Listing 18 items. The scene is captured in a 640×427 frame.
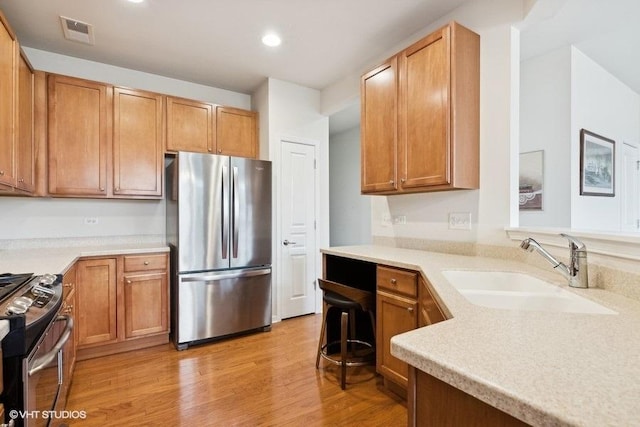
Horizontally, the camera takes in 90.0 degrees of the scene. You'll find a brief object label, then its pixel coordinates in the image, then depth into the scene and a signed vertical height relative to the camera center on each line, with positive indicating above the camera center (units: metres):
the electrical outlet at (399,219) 2.79 -0.07
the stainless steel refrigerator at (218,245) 2.84 -0.31
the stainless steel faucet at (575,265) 1.31 -0.23
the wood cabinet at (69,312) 1.78 -0.73
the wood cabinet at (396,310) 1.80 -0.59
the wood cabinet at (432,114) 2.05 +0.67
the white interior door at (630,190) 3.58 +0.24
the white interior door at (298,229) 3.65 -0.21
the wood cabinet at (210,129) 3.26 +0.89
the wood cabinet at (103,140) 2.76 +0.66
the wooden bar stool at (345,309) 2.18 -0.70
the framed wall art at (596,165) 2.95 +0.45
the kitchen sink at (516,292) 1.19 -0.36
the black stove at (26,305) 1.04 -0.35
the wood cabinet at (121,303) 2.60 -0.79
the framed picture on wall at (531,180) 3.01 +0.29
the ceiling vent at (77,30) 2.46 +1.46
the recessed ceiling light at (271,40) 2.72 +1.49
